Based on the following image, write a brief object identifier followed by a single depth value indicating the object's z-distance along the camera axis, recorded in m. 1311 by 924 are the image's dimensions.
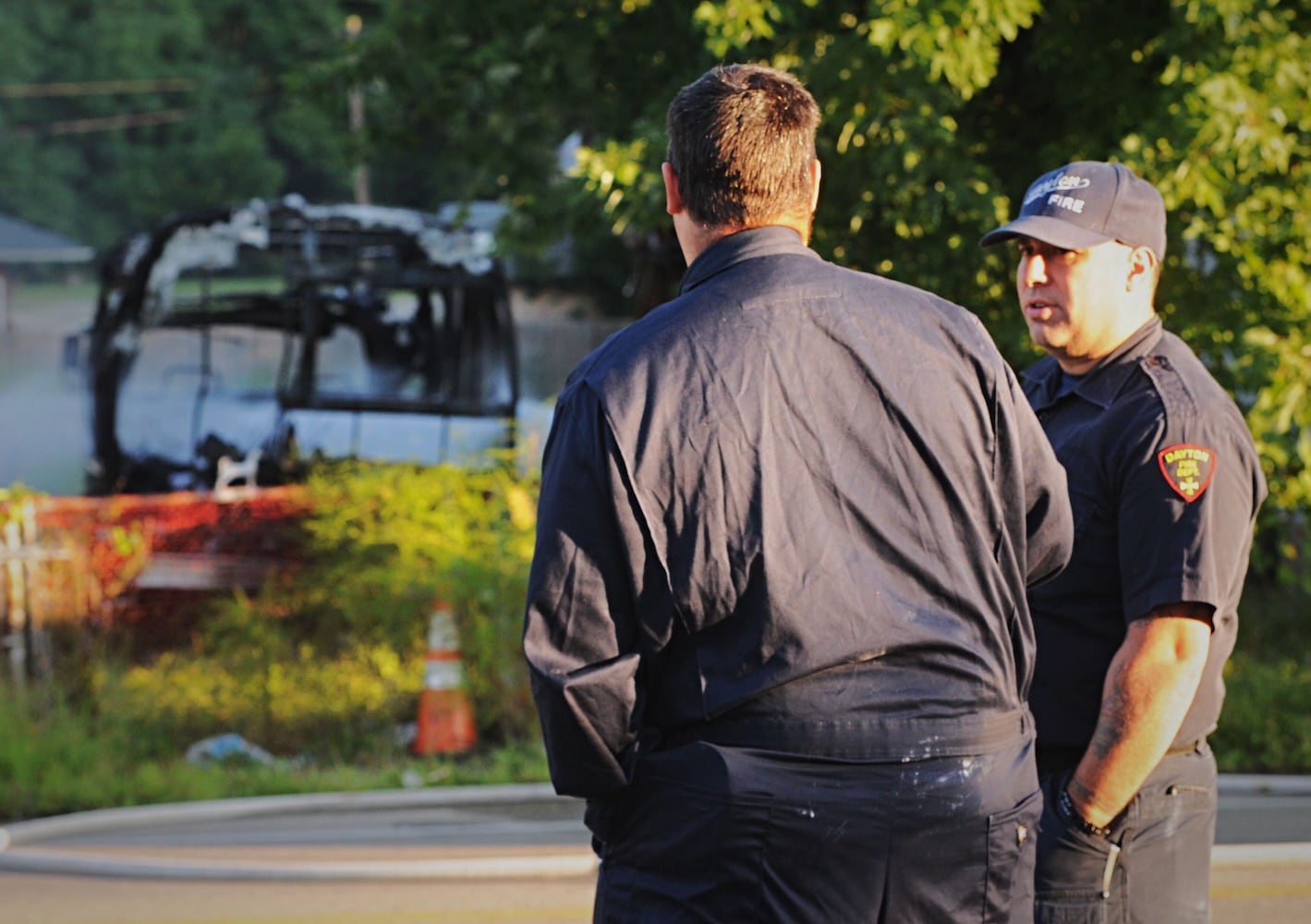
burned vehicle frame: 25.19
